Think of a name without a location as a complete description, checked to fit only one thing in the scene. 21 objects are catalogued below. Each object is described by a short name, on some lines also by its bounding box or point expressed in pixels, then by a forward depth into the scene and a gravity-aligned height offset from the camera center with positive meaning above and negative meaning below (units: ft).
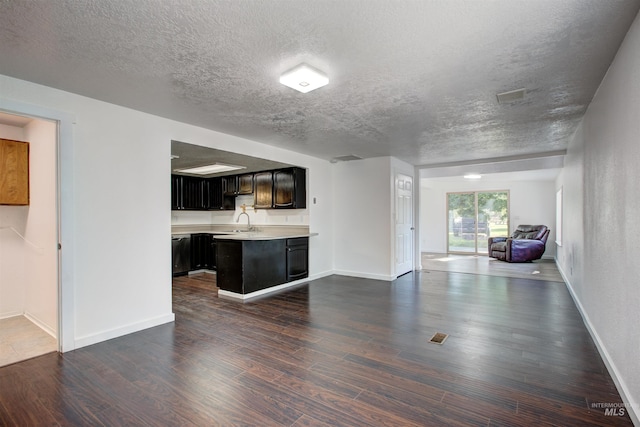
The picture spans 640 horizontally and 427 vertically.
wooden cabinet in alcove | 11.17 +1.56
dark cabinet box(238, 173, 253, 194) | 21.21 +2.09
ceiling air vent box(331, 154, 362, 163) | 19.05 +3.46
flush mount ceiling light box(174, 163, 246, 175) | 18.31 +2.80
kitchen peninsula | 15.06 -2.48
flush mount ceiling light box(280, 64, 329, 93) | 7.55 +3.35
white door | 20.10 -0.66
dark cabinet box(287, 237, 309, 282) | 17.57 -2.54
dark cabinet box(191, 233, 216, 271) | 21.56 -2.54
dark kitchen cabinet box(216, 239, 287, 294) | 15.01 -2.50
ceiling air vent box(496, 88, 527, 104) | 9.20 +3.51
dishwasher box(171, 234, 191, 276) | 20.10 -2.52
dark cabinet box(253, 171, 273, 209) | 20.15 +1.57
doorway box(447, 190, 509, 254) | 31.99 -0.63
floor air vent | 9.73 -3.93
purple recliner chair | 26.30 -2.77
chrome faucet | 22.21 -0.40
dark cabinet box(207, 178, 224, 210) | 23.15 +1.51
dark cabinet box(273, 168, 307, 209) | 18.85 +1.55
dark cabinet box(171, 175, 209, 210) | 21.38 +1.54
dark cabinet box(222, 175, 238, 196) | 22.07 +2.12
